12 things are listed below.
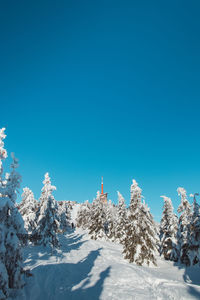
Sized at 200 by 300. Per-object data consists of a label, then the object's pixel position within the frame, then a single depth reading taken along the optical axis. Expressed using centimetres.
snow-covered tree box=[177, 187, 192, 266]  2486
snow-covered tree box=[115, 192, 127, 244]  4212
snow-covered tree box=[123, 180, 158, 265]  2311
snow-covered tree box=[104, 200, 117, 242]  5012
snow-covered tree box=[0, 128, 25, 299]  888
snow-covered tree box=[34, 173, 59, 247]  2667
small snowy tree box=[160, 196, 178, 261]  2923
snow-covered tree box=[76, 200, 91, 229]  7811
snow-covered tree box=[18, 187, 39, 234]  3114
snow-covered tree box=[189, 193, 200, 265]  1577
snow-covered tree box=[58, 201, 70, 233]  6389
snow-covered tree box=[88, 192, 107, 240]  4397
